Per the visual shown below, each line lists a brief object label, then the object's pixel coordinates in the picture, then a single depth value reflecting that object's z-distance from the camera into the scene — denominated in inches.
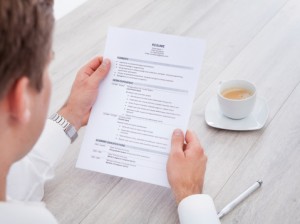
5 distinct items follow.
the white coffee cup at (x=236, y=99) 35.0
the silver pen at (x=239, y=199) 30.0
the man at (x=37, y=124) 19.1
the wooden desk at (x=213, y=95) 31.0
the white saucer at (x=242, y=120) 35.7
